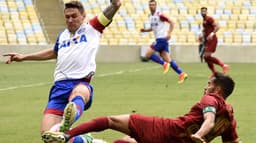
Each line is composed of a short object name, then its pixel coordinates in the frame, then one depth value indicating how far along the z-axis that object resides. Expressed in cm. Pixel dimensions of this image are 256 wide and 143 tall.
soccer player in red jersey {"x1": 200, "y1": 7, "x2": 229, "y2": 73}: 4581
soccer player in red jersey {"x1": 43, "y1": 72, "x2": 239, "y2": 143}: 1502
